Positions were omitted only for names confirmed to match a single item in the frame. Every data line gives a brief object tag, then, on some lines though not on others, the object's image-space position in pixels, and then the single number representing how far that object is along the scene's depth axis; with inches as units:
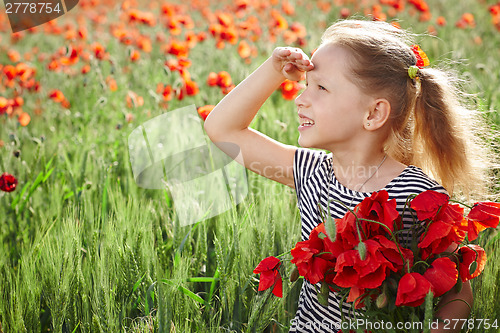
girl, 42.6
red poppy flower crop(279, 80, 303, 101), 83.3
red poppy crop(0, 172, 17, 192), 58.9
